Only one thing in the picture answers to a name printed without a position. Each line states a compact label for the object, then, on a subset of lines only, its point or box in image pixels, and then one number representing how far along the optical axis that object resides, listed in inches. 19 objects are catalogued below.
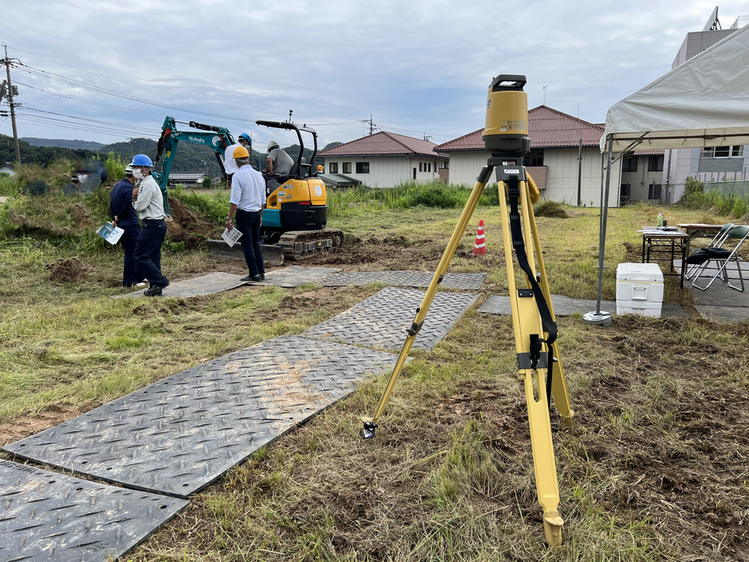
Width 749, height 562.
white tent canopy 183.2
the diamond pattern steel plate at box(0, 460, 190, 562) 85.5
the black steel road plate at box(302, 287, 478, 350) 203.3
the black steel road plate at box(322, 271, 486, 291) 305.4
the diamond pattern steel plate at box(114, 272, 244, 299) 285.7
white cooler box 224.4
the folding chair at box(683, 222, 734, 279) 278.7
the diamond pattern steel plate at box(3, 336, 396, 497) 111.4
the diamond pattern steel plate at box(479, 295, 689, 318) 237.0
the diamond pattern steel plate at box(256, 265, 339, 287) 317.4
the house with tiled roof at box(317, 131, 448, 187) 1578.5
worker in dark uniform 297.4
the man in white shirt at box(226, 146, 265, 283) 303.0
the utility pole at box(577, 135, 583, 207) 1117.7
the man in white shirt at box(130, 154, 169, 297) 278.7
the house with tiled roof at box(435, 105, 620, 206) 1163.9
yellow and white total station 79.8
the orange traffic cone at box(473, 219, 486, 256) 399.9
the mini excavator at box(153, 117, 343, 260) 376.2
